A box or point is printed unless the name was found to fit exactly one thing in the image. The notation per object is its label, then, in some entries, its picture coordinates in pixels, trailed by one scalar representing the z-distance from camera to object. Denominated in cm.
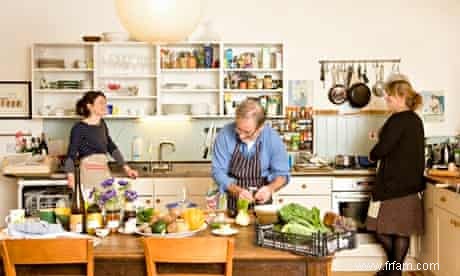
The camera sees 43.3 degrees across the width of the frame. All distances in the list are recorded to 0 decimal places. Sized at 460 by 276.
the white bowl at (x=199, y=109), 541
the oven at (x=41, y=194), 493
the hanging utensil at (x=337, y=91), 555
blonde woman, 439
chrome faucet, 546
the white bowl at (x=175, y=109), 545
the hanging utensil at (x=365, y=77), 554
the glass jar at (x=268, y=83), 540
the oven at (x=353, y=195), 495
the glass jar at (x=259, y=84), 543
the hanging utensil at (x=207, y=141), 558
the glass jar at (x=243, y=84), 542
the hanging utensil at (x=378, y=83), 552
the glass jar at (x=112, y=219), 273
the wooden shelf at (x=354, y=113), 552
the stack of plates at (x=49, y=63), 537
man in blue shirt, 358
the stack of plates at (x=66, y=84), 537
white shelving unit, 536
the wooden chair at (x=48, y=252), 226
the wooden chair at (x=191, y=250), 224
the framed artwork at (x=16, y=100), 553
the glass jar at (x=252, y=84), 542
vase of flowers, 281
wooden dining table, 231
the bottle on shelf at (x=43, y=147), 544
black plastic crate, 229
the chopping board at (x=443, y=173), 450
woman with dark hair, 475
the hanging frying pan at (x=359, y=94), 552
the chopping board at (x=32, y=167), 495
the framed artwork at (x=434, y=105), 552
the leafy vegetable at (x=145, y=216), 279
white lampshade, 259
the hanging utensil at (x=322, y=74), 556
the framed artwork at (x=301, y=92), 556
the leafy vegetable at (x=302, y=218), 241
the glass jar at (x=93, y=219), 269
